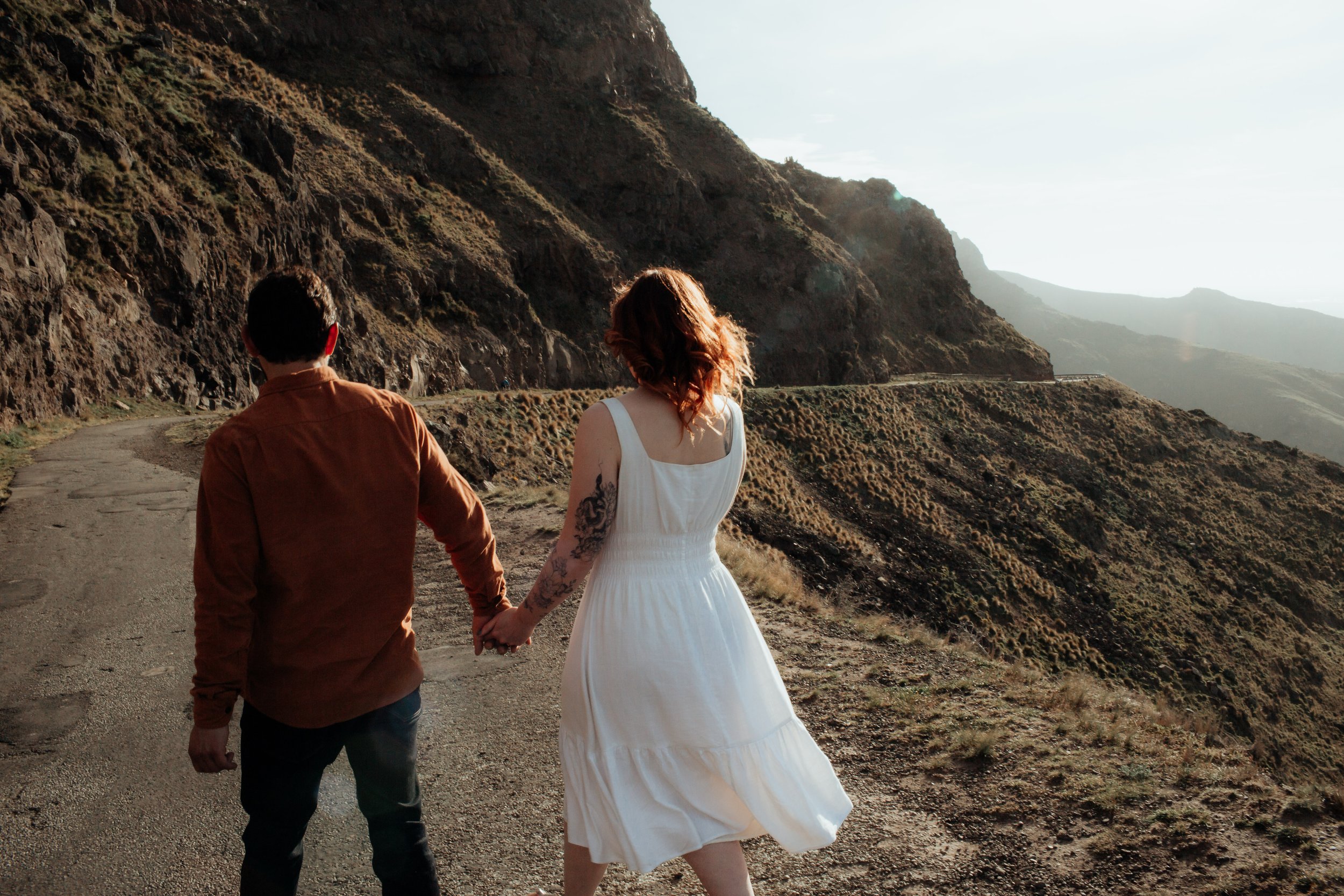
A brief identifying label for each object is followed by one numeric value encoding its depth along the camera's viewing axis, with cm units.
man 209
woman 227
